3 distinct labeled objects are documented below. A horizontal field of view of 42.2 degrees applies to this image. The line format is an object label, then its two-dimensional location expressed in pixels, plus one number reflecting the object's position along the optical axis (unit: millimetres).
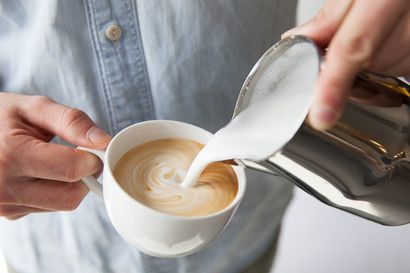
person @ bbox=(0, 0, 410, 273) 539
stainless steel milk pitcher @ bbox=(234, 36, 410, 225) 428
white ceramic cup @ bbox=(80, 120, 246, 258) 464
